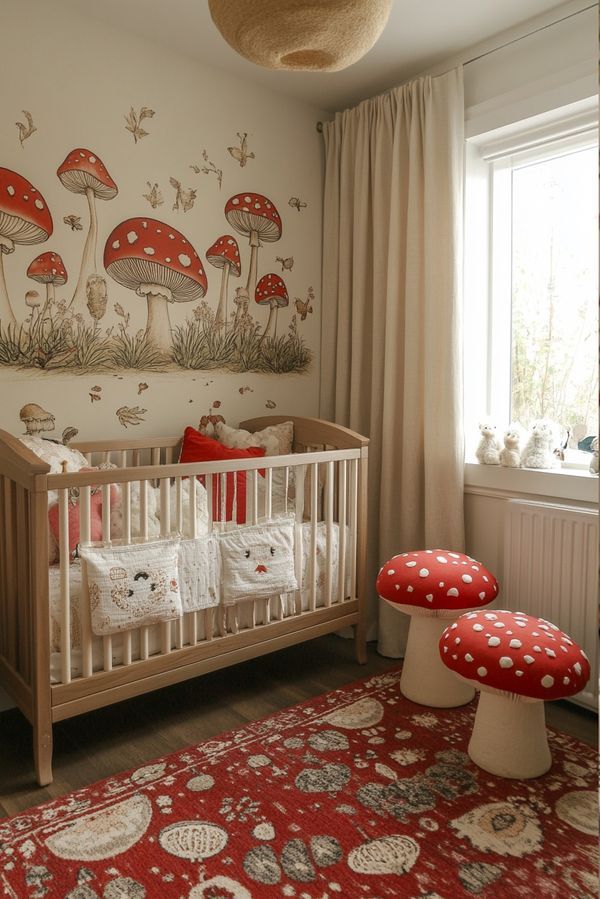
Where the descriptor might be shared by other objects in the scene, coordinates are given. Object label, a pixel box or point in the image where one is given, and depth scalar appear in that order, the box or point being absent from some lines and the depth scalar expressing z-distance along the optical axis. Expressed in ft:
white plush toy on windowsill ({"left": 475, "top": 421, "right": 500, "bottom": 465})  8.61
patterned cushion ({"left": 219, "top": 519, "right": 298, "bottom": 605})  7.24
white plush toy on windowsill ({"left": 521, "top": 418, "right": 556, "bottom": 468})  8.15
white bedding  6.21
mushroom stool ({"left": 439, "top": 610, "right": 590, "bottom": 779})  5.86
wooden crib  6.03
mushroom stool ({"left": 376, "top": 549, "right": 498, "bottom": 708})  7.29
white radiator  7.43
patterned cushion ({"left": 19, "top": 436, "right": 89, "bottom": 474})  7.26
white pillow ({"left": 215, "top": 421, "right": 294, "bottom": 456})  9.27
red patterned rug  4.91
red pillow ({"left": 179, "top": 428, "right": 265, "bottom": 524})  8.64
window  8.28
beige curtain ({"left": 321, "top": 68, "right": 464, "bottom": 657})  8.75
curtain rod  7.47
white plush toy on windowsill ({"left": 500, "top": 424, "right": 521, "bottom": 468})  8.41
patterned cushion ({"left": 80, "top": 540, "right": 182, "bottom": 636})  6.20
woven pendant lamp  4.40
